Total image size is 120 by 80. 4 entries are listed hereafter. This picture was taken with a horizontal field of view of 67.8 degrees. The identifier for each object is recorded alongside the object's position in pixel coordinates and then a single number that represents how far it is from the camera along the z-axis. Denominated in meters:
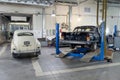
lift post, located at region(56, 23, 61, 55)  5.41
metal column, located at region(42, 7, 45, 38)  8.45
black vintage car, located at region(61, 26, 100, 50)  4.68
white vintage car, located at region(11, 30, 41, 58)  4.65
